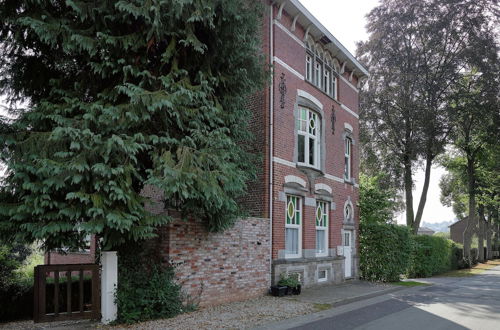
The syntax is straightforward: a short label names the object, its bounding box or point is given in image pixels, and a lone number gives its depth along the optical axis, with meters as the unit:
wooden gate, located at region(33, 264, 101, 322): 8.71
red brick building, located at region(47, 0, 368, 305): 11.09
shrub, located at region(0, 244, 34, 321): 10.34
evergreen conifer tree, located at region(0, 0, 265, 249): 7.83
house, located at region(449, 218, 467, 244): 81.92
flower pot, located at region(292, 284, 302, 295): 13.65
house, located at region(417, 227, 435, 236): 121.26
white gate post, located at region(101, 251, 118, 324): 8.95
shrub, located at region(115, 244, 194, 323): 8.98
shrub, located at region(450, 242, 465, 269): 31.88
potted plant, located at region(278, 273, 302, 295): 13.42
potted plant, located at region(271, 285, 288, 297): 13.00
